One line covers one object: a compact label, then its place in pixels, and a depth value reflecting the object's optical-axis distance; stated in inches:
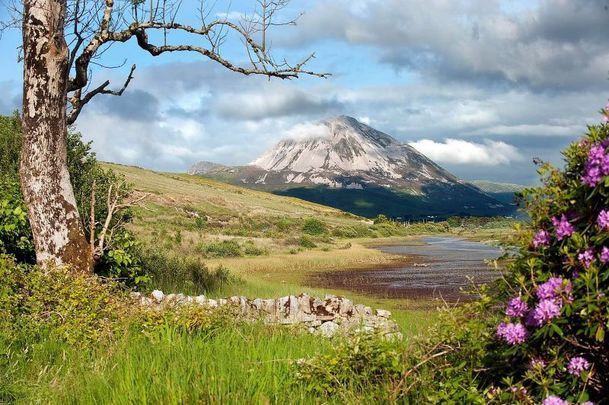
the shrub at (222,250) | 1726.1
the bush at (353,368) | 222.4
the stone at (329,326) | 456.9
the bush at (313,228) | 3157.0
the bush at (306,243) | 2321.4
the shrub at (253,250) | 1867.6
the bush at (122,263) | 508.1
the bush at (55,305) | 343.0
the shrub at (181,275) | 746.8
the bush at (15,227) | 506.3
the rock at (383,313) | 609.0
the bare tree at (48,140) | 440.5
